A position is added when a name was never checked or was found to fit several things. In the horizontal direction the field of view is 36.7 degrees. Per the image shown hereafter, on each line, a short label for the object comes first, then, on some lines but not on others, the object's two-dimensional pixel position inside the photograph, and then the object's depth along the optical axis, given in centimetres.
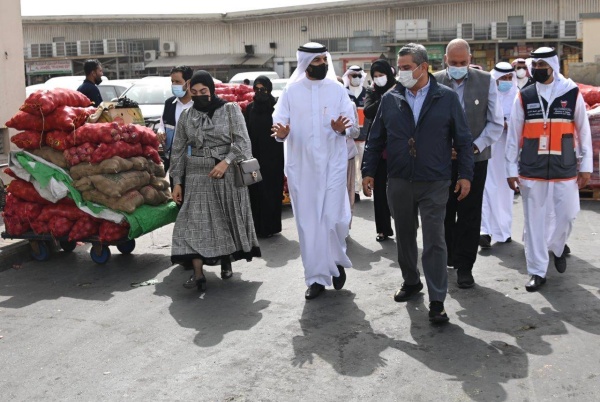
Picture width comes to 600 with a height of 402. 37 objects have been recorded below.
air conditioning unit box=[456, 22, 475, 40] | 5925
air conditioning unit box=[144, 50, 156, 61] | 6638
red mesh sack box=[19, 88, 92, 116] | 877
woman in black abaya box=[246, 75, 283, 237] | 1067
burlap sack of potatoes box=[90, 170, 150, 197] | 858
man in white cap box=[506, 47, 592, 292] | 752
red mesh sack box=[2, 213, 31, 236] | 914
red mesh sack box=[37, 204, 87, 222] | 882
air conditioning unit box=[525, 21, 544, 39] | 5812
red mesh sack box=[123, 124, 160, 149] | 894
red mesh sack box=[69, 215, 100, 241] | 875
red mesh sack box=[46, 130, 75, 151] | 877
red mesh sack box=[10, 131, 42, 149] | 889
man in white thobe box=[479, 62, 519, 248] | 959
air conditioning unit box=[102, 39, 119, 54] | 6738
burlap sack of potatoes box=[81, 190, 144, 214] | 863
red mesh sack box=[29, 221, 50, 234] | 902
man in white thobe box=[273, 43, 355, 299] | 749
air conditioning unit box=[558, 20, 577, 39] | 5725
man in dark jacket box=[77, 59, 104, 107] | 1171
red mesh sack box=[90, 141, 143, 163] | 865
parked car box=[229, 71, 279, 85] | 3060
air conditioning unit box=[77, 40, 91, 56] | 6719
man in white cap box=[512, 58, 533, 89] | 1401
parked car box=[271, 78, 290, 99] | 2922
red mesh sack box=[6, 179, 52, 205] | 902
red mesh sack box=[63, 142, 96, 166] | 869
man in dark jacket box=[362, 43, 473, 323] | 656
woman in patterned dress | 782
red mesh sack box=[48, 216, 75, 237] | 886
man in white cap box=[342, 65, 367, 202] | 1322
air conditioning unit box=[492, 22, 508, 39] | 5869
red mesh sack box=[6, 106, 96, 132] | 879
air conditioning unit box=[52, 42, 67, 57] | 6819
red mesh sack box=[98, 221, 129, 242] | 869
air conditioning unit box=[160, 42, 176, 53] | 6631
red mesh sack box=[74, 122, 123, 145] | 870
